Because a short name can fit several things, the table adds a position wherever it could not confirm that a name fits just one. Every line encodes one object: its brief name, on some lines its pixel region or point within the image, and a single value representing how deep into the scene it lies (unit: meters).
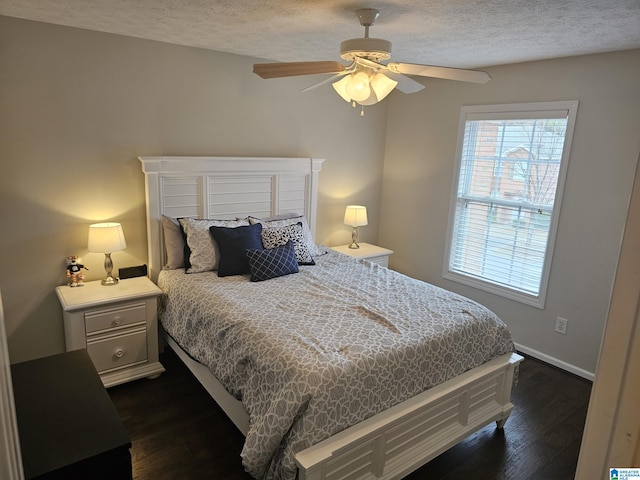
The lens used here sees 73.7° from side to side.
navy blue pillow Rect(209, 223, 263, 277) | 3.10
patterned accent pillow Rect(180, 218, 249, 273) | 3.15
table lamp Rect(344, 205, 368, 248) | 4.25
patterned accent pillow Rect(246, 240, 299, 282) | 3.03
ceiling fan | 2.14
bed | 1.89
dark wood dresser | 1.22
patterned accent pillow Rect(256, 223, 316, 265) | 3.35
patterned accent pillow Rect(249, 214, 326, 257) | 3.59
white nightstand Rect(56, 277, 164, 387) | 2.76
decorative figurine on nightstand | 3.00
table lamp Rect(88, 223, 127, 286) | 2.88
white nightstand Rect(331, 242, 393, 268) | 4.19
